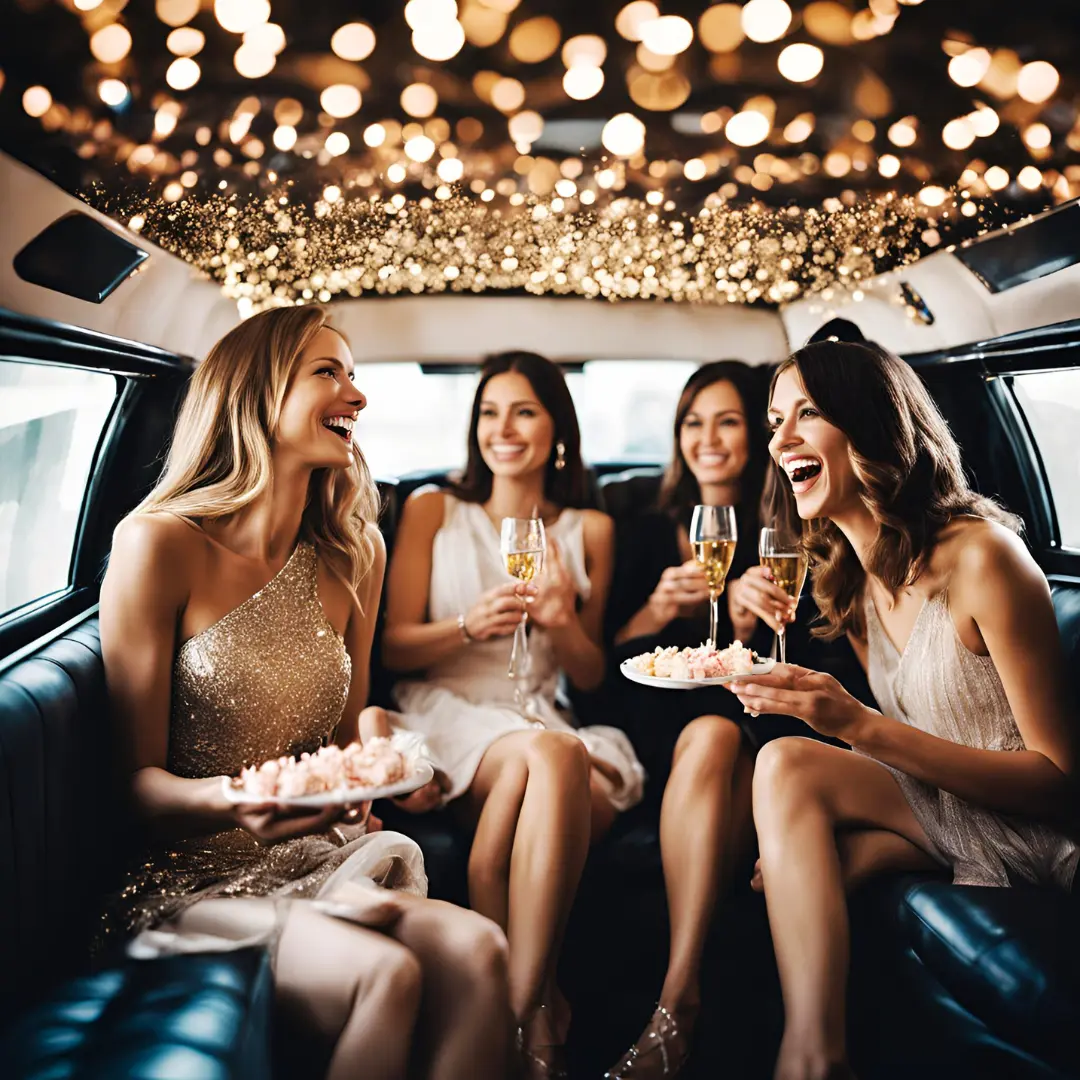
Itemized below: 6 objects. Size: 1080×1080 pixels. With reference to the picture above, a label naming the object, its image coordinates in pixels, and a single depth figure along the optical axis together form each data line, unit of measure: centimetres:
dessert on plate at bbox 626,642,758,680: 180
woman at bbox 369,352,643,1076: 201
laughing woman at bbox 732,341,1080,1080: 173
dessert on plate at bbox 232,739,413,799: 139
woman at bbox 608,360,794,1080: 197
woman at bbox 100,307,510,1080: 149
